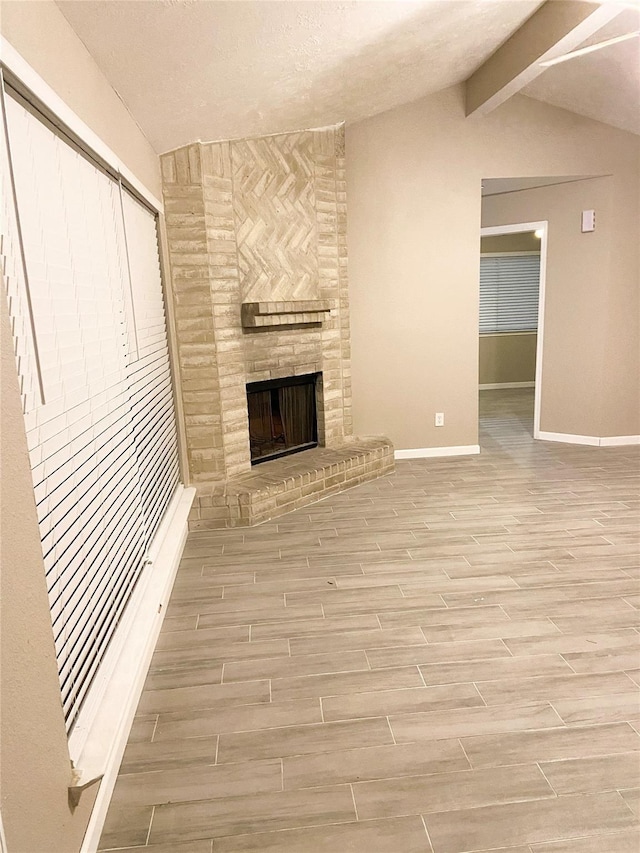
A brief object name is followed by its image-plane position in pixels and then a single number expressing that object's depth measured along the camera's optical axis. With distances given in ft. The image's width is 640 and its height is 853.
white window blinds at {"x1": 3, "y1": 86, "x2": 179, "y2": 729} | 5.04
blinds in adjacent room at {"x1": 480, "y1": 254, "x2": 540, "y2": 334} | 28.40
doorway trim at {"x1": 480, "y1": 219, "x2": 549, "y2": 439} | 18.08
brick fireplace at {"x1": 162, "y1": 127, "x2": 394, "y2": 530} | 12.55
